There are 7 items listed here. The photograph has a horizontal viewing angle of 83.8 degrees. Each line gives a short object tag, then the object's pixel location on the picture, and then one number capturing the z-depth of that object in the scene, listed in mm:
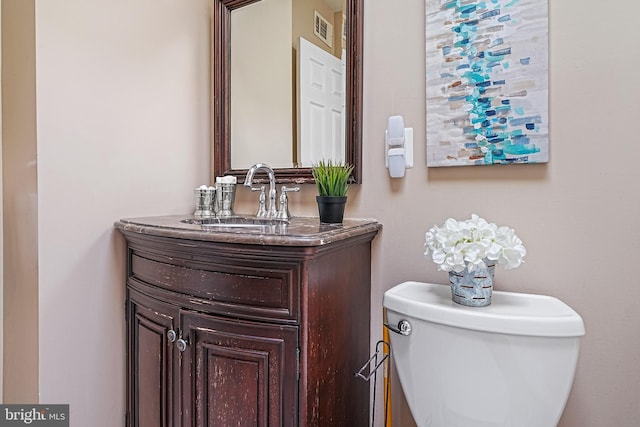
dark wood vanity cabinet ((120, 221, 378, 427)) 821
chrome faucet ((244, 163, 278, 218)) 1301
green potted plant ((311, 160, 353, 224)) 1087
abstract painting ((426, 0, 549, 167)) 955
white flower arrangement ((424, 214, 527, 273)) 822
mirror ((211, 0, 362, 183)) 1354
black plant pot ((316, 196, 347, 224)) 1082
